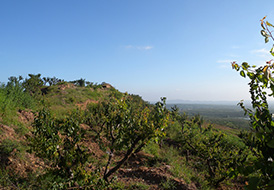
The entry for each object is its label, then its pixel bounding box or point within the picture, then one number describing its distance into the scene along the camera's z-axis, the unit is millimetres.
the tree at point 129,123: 5438
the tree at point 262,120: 1400
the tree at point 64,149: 4609
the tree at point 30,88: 14602
